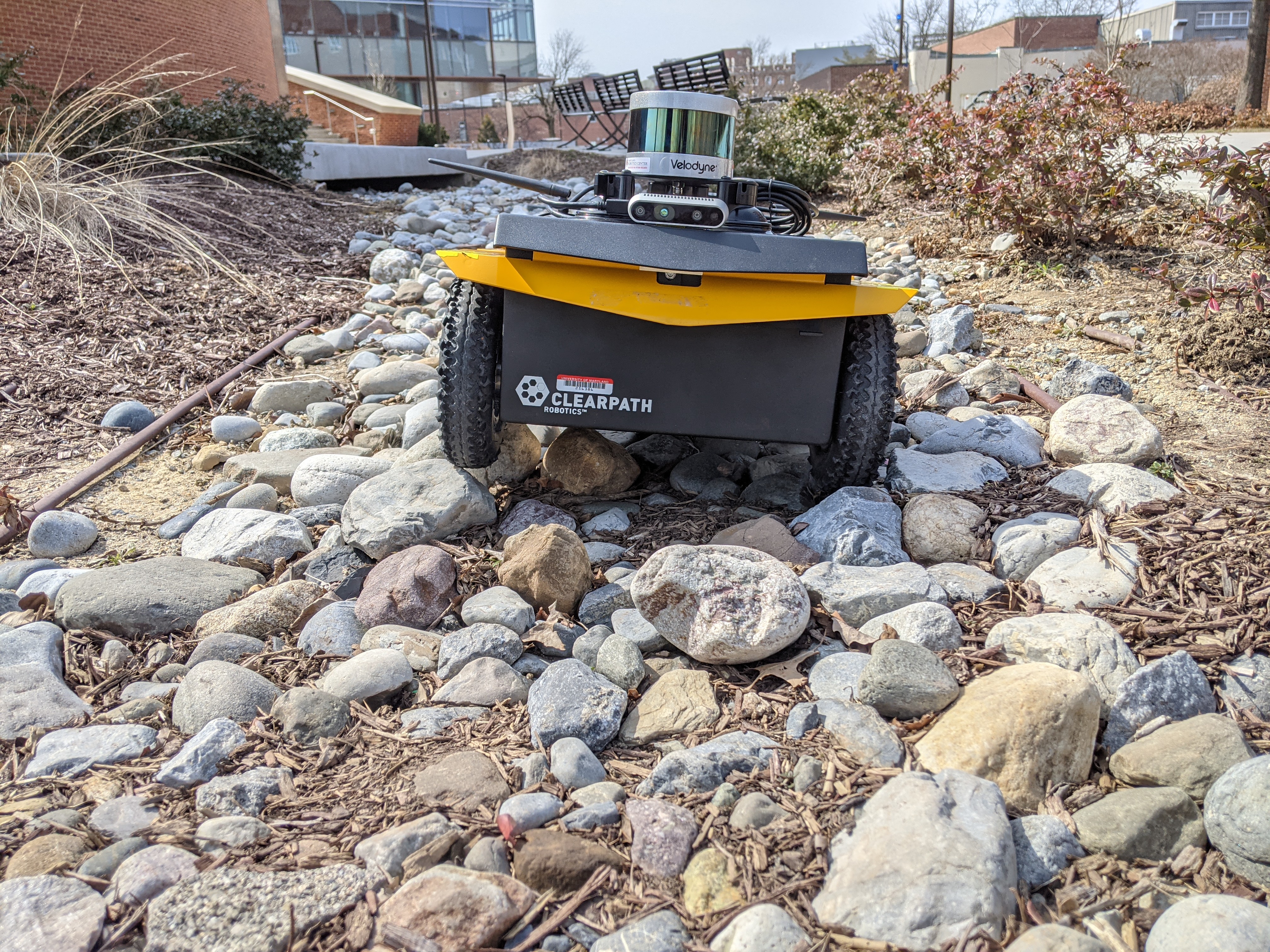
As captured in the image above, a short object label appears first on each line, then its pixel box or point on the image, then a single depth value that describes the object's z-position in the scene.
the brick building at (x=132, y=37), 10.05
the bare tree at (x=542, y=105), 23.48
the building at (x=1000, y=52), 27.78
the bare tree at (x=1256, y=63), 15.66
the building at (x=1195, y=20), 45.94
